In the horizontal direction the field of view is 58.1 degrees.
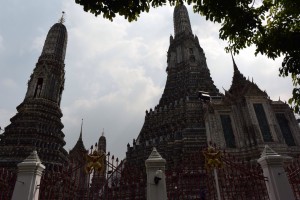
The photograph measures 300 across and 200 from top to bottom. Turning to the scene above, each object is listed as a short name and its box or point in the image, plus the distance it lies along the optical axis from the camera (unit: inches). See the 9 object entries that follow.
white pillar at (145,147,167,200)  304.2
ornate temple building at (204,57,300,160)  864.9
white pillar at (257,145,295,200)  314.0
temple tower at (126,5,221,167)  1119.6
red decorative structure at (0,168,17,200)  320.8
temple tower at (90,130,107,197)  349.1
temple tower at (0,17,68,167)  1043.3
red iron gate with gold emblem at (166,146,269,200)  344.2
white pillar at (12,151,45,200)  303.3
